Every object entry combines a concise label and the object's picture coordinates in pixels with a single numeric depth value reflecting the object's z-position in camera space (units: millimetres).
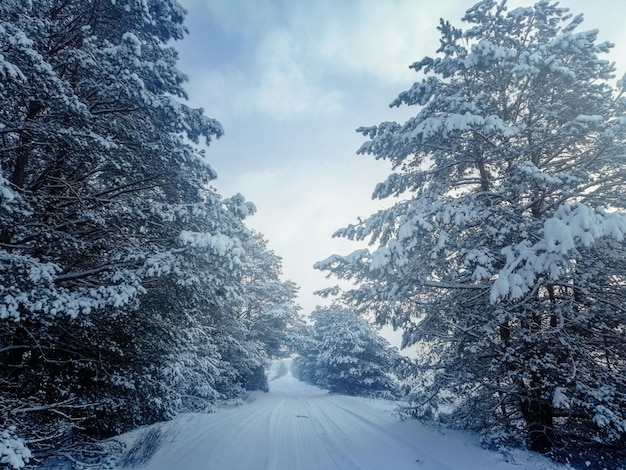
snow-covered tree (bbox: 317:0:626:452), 6383
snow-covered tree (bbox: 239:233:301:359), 24531
